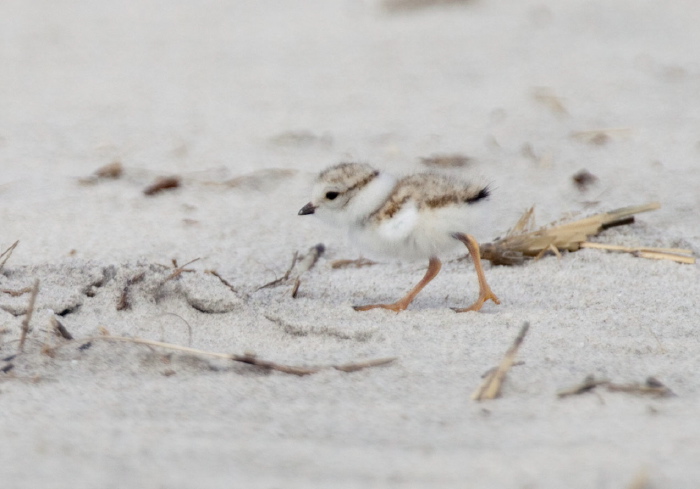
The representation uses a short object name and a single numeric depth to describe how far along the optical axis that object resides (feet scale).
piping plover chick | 20.65
